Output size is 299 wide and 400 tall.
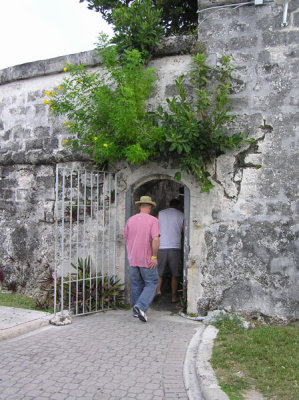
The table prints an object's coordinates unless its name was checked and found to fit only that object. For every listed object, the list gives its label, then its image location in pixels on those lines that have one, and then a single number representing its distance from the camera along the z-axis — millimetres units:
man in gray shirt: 6590
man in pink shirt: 5625
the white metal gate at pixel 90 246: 6000
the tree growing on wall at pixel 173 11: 9391
